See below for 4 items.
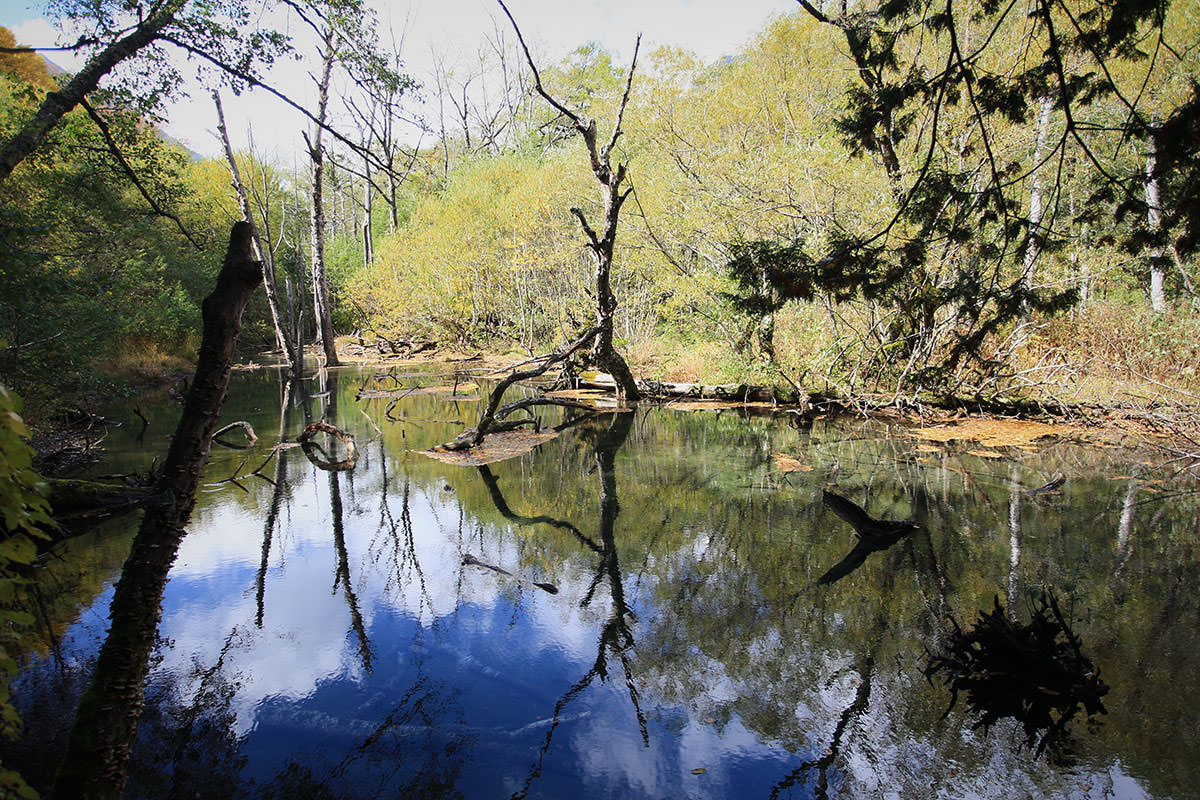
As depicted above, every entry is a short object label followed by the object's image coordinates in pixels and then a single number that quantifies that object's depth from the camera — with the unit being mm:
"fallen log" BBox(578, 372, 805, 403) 12781
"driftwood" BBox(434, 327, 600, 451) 9219
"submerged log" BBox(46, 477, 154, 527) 5688
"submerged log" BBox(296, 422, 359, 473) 7023
